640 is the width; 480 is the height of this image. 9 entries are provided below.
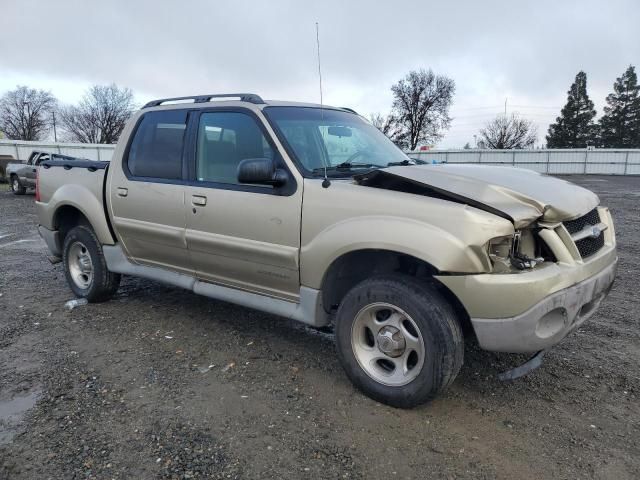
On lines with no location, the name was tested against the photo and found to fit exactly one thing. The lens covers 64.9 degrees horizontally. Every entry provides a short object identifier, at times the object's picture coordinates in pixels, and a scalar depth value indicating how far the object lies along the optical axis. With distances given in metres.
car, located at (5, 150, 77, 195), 19.61
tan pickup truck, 2.83
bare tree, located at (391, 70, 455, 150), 60.19
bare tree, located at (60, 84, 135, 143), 61.84
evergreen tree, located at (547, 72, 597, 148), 60.66
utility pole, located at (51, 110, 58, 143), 65.38
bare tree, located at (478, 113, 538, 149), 67.81
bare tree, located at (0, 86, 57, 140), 63.81
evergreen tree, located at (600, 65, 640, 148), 57.88
